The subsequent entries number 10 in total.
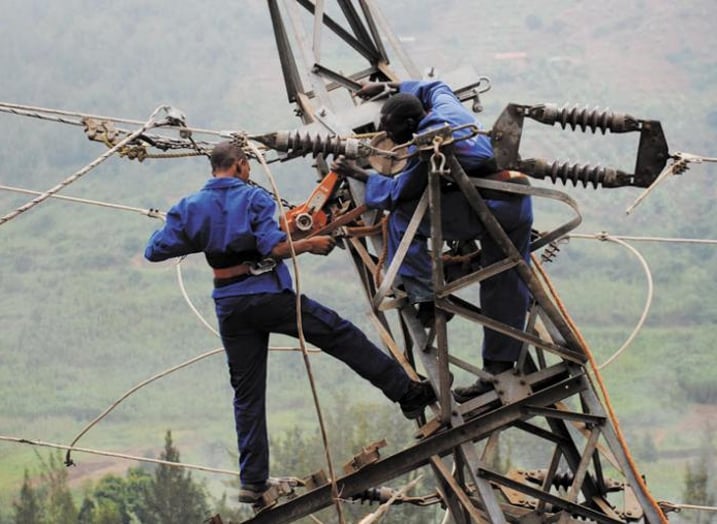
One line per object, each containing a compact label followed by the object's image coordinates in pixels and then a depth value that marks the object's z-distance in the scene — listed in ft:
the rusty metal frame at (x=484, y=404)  61.77
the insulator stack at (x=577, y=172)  58.80
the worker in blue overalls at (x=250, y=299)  61.93
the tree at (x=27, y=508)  331.36
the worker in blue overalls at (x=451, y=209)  61.62
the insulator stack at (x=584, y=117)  57.52
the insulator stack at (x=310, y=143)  61.26
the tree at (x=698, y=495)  324.19
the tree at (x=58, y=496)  337.31
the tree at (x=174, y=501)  320.70
